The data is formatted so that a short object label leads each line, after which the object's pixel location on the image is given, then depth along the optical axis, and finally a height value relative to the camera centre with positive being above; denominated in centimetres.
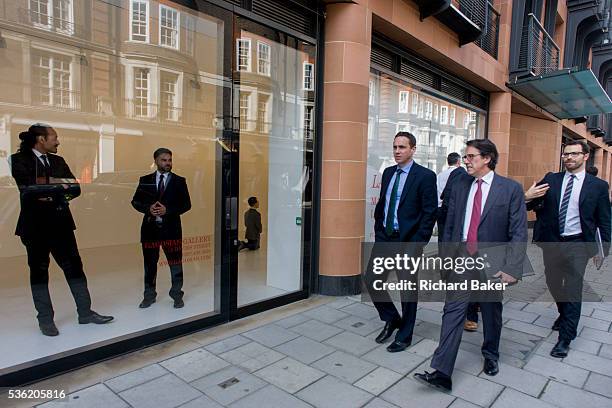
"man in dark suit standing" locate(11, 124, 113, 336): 361 -43
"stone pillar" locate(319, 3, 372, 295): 505 +41
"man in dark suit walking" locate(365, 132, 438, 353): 360 -33
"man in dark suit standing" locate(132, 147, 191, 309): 453 -55
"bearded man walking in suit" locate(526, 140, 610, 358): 366 -36
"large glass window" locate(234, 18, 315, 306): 495 +3
